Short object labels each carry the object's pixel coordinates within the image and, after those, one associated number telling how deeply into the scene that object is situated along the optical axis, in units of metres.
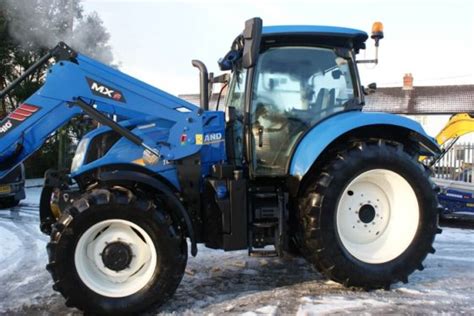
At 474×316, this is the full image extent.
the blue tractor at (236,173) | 3.88
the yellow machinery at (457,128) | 9.25
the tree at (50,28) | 10.80
